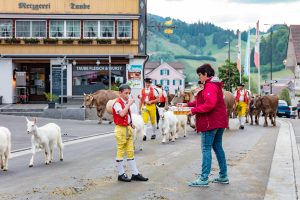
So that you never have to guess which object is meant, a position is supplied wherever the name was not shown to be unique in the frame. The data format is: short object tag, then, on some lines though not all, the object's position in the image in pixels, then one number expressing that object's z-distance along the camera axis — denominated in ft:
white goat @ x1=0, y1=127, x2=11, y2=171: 39.17
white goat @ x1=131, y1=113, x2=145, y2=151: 51.12
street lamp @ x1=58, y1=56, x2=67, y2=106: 136.46
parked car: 180.19
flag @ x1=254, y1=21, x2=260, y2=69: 163.22
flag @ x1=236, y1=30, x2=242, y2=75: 186.09
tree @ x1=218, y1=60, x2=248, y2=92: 331.92
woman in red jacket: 31.73
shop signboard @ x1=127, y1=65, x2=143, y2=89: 143.95
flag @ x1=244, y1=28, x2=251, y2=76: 169.27
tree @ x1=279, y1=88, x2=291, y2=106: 368.27
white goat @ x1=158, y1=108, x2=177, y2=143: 58.65
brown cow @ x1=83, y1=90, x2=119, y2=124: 98.17
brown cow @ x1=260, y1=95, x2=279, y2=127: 96.27
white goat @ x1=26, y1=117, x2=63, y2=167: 41.70
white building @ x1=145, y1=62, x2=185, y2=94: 461.37
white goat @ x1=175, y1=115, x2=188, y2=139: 64.74
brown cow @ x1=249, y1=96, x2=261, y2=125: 98.63
